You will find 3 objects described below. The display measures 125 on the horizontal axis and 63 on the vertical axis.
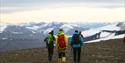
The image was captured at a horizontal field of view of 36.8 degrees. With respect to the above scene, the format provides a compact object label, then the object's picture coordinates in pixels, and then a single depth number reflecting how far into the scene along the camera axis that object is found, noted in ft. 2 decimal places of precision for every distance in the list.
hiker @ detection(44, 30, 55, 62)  45.62
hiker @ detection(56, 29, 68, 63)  43.22
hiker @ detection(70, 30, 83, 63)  42.06
